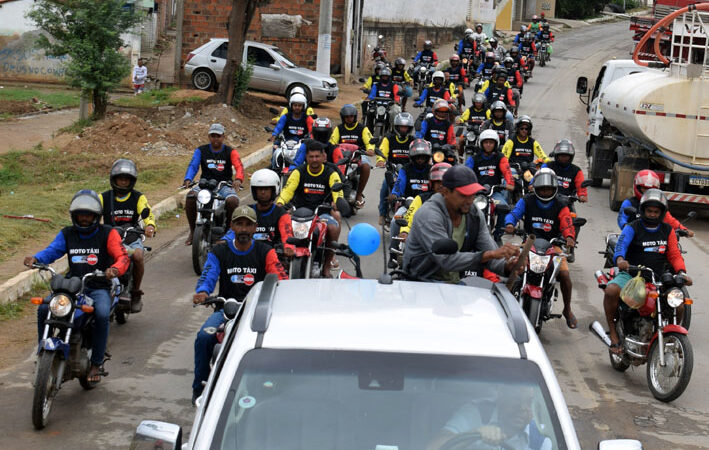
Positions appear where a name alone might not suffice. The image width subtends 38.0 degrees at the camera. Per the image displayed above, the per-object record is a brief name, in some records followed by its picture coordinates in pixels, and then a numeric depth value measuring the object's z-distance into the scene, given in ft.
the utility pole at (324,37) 105.81
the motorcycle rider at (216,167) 42.50
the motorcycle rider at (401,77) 93.97
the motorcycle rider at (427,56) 118.32
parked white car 98.73
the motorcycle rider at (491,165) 46.09
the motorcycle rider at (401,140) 51.01
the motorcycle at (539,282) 33.60
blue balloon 25.21
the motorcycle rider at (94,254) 27.30
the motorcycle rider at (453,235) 23.59
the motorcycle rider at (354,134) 54.13
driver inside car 13.47
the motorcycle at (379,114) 80.02
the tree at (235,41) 82.43
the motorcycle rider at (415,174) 41.63
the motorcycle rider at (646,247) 31.96
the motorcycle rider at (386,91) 81.25
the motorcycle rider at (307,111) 56.35
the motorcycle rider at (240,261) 26.11
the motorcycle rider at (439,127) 53.36
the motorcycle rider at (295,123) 54.24
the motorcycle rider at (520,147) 50.96
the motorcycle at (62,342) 24.50
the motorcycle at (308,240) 34.06
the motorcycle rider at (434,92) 80.07
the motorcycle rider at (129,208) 33.45
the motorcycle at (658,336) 28.91
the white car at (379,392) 13.32
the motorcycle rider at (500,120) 57.82
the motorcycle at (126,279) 31.70
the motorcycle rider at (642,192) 35.04
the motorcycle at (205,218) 40.86
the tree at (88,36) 75.15
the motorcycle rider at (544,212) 37.35
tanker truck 58.75
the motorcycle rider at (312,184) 39.11
